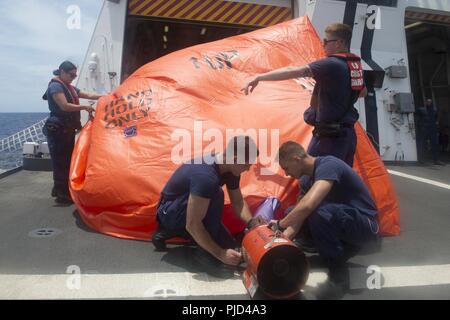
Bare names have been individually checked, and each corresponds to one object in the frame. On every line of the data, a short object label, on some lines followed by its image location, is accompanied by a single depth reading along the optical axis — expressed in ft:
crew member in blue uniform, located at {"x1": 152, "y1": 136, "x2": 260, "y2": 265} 8.22
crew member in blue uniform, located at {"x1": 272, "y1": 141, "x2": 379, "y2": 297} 8.02
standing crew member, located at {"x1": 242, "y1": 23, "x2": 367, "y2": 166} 9.61
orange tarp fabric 10.50
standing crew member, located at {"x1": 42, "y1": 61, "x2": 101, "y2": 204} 13.43
